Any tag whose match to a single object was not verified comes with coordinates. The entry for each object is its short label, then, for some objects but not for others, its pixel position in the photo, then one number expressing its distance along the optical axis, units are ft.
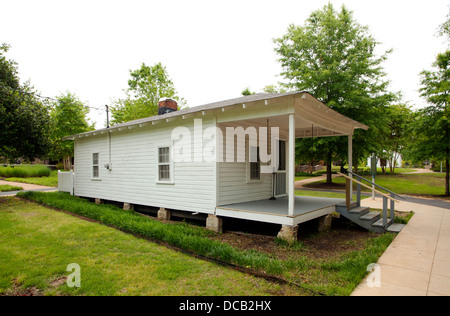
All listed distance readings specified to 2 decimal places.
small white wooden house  19.02
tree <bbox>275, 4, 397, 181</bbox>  48.67
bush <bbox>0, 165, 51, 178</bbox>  74.73
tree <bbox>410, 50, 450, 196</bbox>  42.42
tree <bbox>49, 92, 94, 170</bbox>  85.56
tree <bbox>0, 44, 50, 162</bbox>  34.14
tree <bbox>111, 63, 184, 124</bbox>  82.17
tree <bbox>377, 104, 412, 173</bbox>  69.16
